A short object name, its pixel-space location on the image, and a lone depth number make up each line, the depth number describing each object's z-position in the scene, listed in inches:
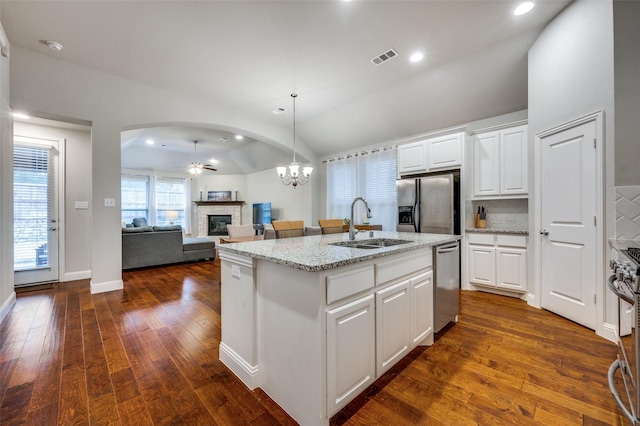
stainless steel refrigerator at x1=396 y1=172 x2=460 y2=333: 106.5
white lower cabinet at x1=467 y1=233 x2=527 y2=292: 132.9
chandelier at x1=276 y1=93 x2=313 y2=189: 174.0
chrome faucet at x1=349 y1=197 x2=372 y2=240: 93.1
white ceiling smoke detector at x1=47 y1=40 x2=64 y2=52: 118.2
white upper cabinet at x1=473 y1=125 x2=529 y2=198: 141.2
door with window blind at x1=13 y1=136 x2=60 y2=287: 157.4
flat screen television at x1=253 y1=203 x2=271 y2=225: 330.0
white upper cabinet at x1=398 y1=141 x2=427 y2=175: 170.6
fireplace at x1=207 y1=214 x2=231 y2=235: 371.6
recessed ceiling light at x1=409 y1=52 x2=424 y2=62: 129.0
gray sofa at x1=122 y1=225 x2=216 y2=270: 192.7
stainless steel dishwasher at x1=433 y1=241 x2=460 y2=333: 91.5
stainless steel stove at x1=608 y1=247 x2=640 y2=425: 45.3
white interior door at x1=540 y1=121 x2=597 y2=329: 98.3
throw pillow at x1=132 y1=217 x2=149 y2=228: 312.3
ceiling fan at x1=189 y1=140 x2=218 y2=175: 282.2
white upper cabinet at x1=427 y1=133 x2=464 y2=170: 154.5
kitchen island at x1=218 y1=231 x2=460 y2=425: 52.9
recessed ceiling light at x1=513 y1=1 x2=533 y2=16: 99.1
